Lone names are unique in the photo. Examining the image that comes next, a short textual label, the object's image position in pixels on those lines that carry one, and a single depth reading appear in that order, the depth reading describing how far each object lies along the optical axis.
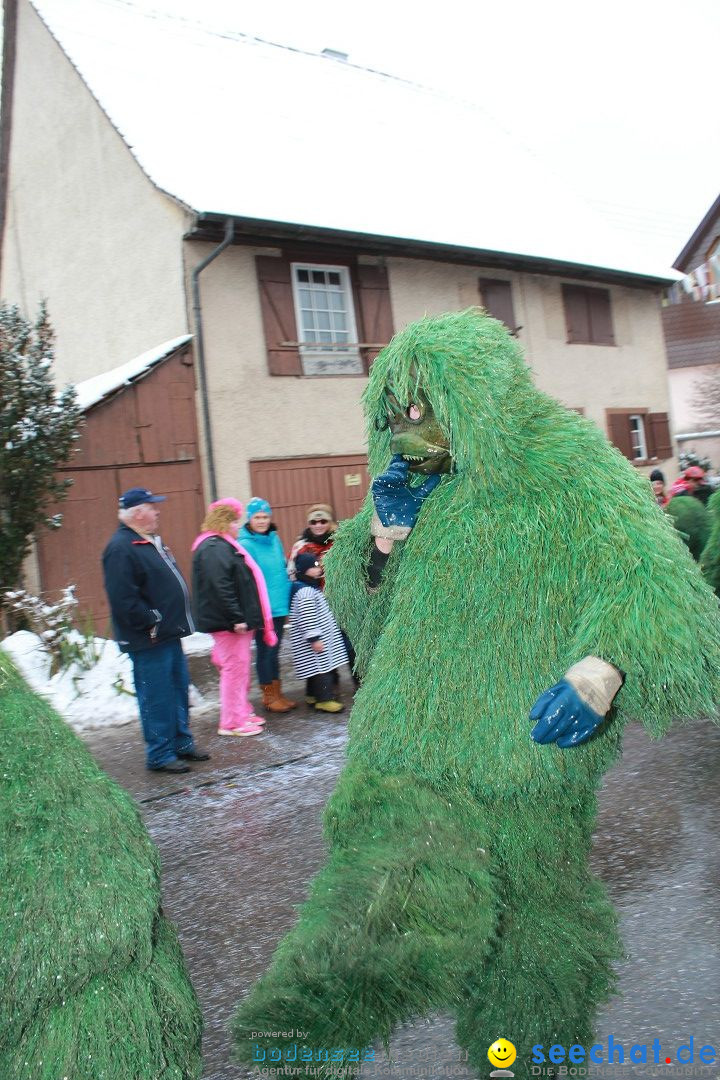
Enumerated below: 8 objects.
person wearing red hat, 8.59
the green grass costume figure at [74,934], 1.54
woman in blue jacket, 6.75
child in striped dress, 6.59
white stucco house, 11.55
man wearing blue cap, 5.23
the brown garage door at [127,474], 10.23
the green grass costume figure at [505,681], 1.84
